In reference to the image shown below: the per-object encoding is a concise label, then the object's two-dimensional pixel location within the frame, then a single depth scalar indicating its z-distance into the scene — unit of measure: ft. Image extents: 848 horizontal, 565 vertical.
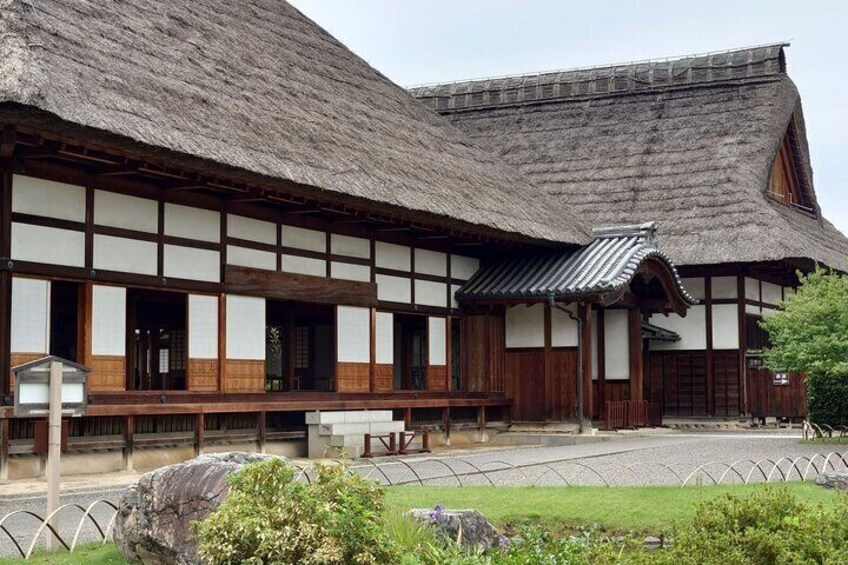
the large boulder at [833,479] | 38.73
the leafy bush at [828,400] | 68.85
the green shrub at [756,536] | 21.22
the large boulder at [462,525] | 25.73
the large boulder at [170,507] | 24.47
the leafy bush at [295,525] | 20.56
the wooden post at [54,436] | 29.35
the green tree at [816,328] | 64.59
